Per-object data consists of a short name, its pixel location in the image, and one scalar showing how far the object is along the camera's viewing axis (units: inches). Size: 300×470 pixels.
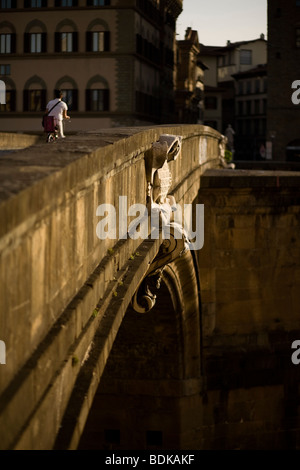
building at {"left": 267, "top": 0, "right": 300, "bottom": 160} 2719.0
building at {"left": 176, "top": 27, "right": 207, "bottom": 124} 2711.6
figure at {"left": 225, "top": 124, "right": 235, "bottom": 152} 2140.3
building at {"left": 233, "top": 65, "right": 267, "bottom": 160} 3804.1
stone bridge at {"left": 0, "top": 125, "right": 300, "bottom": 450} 185.5
